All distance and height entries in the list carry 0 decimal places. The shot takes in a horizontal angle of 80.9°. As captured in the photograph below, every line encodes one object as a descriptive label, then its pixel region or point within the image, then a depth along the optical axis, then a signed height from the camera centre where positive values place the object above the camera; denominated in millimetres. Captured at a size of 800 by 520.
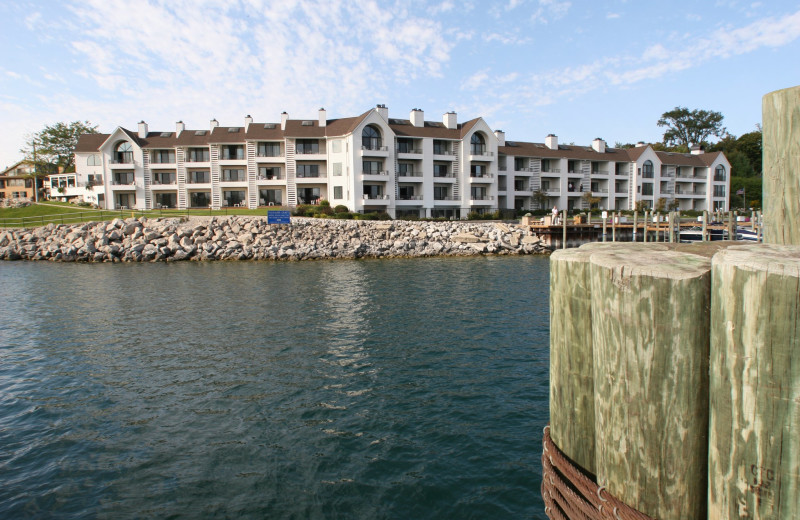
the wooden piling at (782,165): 2432 +280
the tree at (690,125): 100750 +20615
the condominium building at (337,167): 60406 +8444
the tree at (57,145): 88000 +16788
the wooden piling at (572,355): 2781 -823
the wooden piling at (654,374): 2154 -744
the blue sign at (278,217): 45500 +1205
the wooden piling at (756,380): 1838 -666
